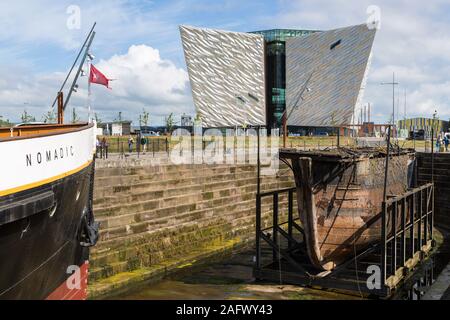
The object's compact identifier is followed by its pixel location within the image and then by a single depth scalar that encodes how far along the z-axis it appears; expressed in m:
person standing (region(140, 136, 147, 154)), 30.78
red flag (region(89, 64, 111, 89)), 13.92
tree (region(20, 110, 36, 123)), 52.19
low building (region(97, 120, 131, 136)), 59.99
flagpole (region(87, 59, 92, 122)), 11.61
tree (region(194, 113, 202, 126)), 85.78
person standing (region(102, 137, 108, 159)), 22.43
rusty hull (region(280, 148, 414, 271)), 14.23
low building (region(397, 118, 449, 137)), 104.06
